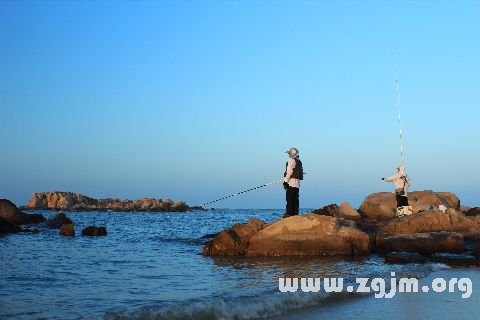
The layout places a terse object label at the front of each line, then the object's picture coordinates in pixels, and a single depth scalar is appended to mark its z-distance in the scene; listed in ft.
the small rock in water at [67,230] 84.33
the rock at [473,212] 83.61
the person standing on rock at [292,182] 54.19
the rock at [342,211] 77.82
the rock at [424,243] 48.32
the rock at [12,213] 115.80
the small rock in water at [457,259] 41.63
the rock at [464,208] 95.61
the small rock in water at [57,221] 112.97
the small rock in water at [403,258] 43.55
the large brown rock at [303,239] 47.39
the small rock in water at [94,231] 86.79
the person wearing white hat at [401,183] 67.00
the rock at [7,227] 89.45
